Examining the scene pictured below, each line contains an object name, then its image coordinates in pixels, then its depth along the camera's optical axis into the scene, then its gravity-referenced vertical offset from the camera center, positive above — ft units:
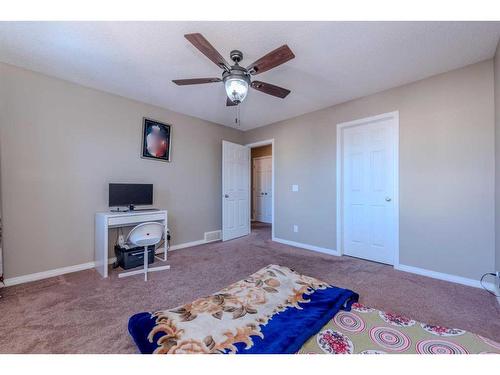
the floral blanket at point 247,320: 3.06 -2.13
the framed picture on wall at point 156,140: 11.41 +2.64
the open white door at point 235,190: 14.67 -0.05
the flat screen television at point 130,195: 9.96 -0.29
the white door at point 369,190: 10.05 +0.01
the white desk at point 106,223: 8.73 -1.44
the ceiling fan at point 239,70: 5.43 +3.41
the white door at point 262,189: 22.47 +0.06
